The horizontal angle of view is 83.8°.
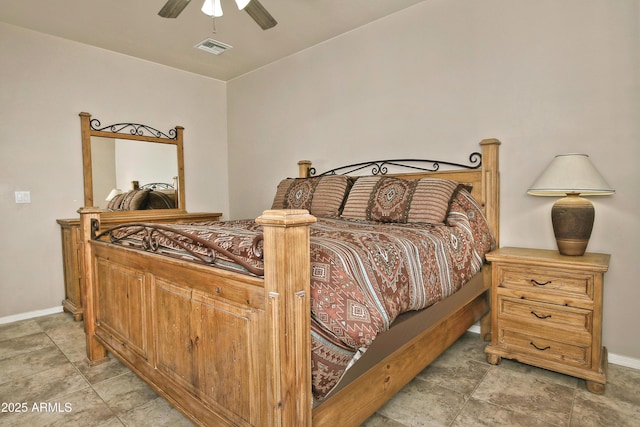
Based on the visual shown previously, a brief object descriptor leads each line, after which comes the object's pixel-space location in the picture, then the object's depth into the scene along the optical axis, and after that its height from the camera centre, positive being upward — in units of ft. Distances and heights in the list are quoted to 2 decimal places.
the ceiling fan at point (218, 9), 6.95 +3.79
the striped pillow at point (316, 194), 9.24 +0.06
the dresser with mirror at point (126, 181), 10.66 +0.67
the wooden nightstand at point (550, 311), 6.07 -2.18
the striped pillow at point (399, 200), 7.43 -0.10
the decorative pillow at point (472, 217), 7.47 -0.51
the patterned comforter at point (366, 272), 3.76 -1.05
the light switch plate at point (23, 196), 10.25 +0.16
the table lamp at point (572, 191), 6.33 -0.01
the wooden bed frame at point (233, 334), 3.41 -1.79
